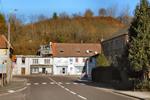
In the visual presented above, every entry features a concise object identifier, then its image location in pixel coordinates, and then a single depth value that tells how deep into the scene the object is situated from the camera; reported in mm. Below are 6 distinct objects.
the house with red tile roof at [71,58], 120812
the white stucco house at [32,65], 121438
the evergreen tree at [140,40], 38594
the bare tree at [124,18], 157875
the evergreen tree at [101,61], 71319
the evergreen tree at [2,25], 116188
